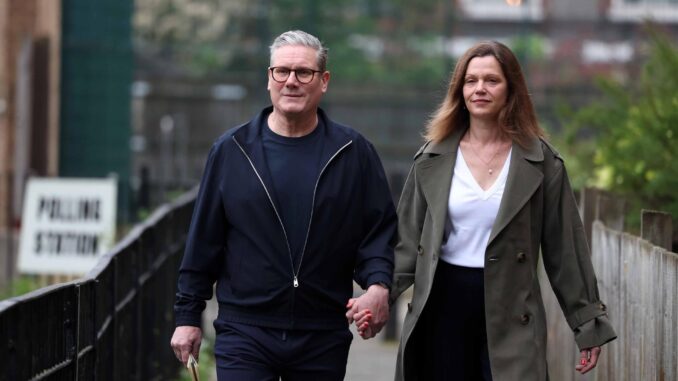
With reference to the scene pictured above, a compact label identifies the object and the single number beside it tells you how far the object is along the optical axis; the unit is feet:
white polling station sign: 72.00
